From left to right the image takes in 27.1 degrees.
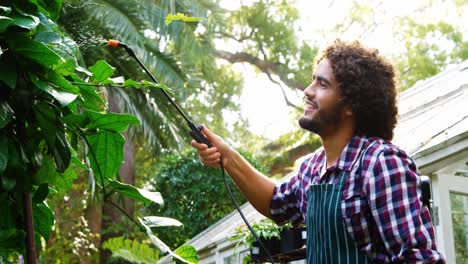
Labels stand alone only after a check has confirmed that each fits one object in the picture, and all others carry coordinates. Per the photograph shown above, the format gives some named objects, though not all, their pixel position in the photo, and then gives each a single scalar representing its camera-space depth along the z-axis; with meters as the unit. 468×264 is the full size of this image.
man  1.88
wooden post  1.52
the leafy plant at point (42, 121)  1.52
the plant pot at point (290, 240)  3.94
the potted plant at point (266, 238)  4.01
